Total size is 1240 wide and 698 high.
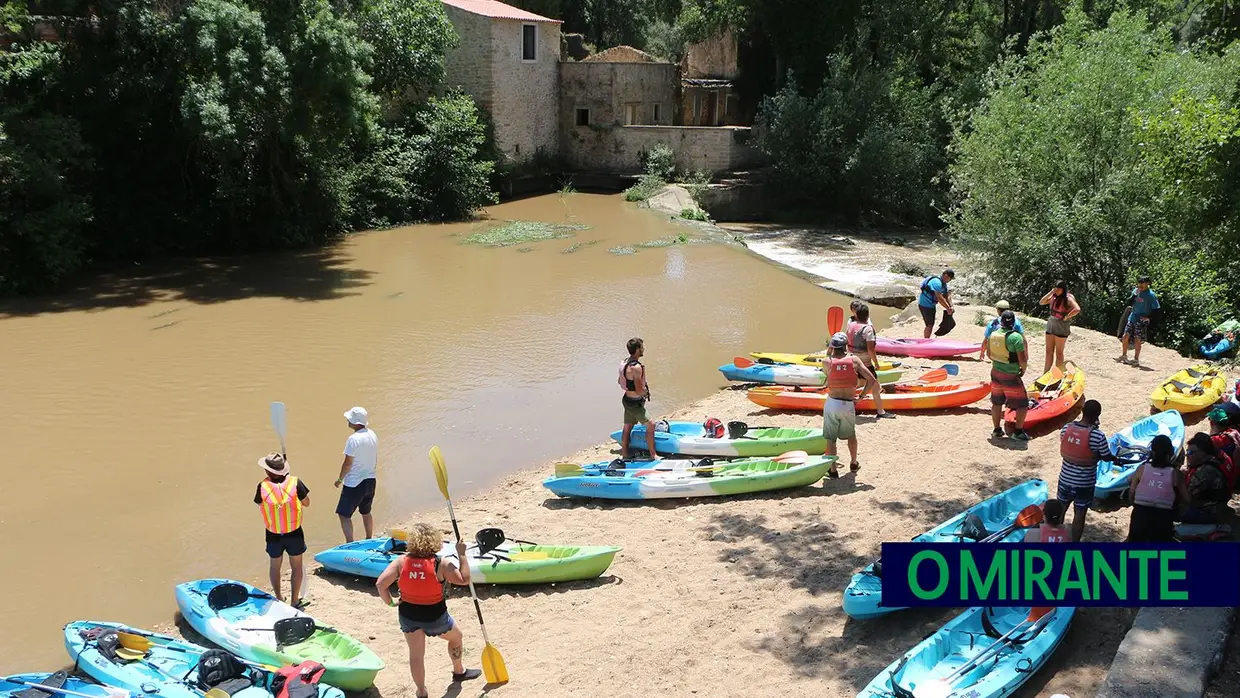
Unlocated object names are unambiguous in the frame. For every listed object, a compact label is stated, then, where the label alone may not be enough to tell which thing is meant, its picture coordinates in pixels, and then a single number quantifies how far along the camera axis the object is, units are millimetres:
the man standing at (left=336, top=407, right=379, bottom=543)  8211
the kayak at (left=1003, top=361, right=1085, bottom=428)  10281
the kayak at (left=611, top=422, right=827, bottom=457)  10055
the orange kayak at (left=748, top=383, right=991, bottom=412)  11352
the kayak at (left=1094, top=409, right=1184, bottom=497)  8227
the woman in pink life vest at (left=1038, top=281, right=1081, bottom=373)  11602
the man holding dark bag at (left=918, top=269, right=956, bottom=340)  13898
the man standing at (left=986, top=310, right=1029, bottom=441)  9578
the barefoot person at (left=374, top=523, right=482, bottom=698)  5883
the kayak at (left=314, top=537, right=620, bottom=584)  7875
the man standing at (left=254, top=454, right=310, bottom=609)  7289
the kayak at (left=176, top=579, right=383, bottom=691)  6402
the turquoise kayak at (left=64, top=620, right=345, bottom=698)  6141
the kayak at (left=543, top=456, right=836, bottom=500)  9227
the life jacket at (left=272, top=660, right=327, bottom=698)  6000
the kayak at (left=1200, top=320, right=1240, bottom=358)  10992
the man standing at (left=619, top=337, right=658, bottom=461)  9594
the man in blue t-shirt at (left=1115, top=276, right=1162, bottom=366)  12164
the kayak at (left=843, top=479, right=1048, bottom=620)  6449
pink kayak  13703
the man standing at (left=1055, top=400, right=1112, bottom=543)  7328
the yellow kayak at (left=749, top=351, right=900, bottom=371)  13377
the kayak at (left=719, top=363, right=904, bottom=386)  12633
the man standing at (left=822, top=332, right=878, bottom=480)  8938
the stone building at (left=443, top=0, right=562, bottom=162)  31422
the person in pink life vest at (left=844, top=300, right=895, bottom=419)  10711
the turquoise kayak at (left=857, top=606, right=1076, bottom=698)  5461
